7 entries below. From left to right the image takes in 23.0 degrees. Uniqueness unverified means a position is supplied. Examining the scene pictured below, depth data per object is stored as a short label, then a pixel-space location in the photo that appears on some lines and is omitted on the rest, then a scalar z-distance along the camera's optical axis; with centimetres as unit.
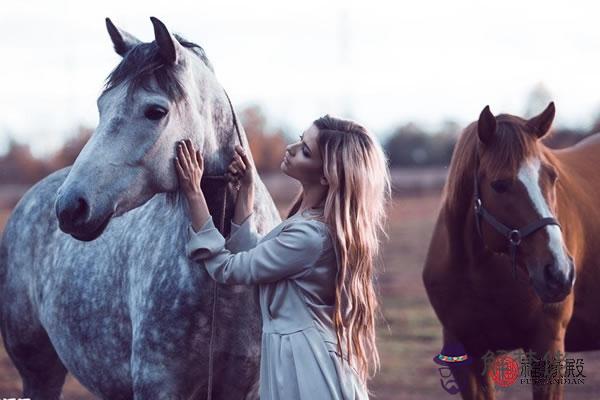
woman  452
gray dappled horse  436
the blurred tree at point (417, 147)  5327
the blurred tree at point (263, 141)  4900
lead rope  490
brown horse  638
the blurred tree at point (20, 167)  4103
